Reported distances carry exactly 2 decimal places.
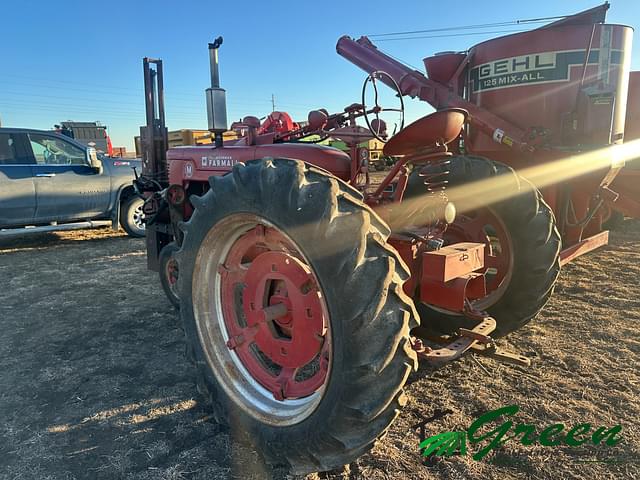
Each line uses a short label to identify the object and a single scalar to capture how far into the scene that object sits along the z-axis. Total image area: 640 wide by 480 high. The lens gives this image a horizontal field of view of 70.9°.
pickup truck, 7.19
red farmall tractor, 1.75
